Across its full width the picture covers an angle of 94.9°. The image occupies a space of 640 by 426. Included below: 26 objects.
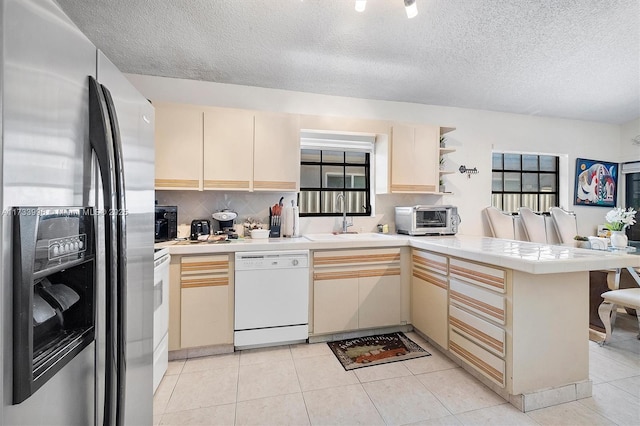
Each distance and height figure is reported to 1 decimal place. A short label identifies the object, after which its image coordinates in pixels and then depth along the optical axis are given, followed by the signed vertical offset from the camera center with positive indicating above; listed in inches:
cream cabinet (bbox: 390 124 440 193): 126.3 +24.2
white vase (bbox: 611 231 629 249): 127.9 -11.2
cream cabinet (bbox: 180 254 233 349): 92.6 -28.8
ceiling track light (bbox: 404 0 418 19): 68.1 +48.4
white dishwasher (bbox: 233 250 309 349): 96.7 -28.8
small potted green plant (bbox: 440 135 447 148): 136.3 +34.2
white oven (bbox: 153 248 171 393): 75.6 -28.0
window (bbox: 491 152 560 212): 168.4 +19.6
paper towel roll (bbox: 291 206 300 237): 118.4 -3.8
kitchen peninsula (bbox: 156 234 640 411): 70.6 -26.5
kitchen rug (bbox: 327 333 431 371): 93.7 -46.7
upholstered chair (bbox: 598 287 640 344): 97.9 -29.9
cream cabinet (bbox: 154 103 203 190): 101.5 +23.0
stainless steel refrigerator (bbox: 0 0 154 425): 20.1 +2.8
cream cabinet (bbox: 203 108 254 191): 106.0 +23.2
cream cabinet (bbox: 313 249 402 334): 104.7 -28.0
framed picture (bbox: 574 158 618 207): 170.9 +19.1
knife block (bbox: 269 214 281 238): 117.0 -5.8
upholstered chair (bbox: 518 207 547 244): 150.6 -5.9
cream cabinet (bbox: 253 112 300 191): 110.7 +23.1
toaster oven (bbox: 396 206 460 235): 122.9 -2.7
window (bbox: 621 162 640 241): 172.6 +15.3
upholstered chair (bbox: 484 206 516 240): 147.1 -4.4
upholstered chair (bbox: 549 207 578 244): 155.9 -4.9
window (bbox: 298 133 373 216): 133.9 +18.0
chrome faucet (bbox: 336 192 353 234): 132.1 -0.4
